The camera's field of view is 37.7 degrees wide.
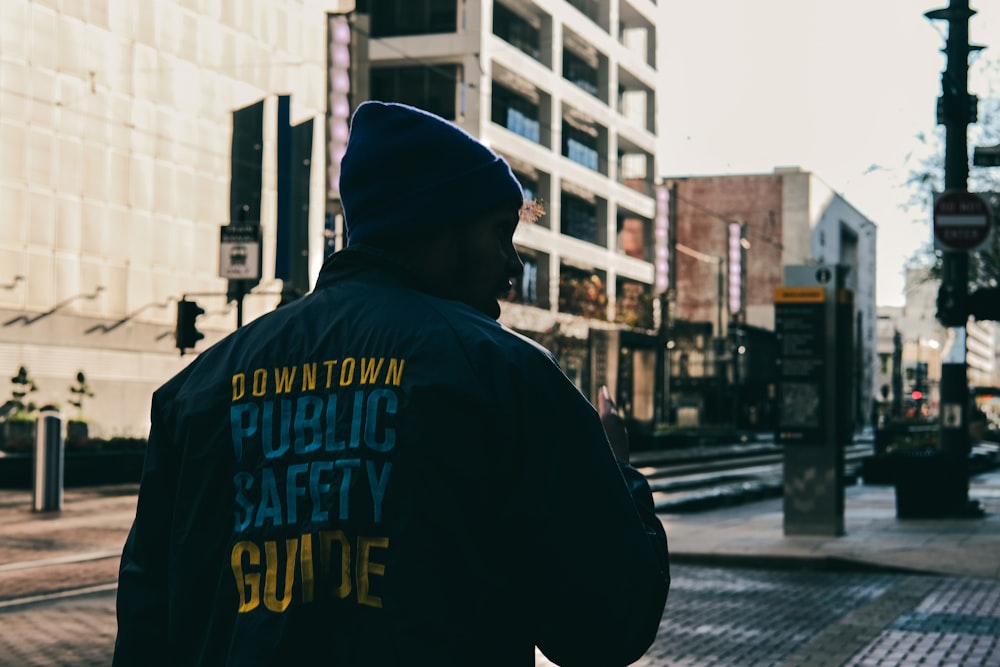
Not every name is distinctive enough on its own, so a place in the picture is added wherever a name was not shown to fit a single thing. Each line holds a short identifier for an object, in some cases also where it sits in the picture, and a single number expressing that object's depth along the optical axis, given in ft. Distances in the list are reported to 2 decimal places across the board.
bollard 59.67
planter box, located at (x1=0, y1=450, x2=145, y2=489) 77.25
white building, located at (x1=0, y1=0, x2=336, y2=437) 102.22
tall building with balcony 169.48
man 6.09
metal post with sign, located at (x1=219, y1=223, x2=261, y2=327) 74.18
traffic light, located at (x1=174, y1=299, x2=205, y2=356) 79.50
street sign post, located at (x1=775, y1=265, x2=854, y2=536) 49.16
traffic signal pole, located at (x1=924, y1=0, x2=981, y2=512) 55.42
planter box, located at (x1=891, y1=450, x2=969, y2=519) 57.16
